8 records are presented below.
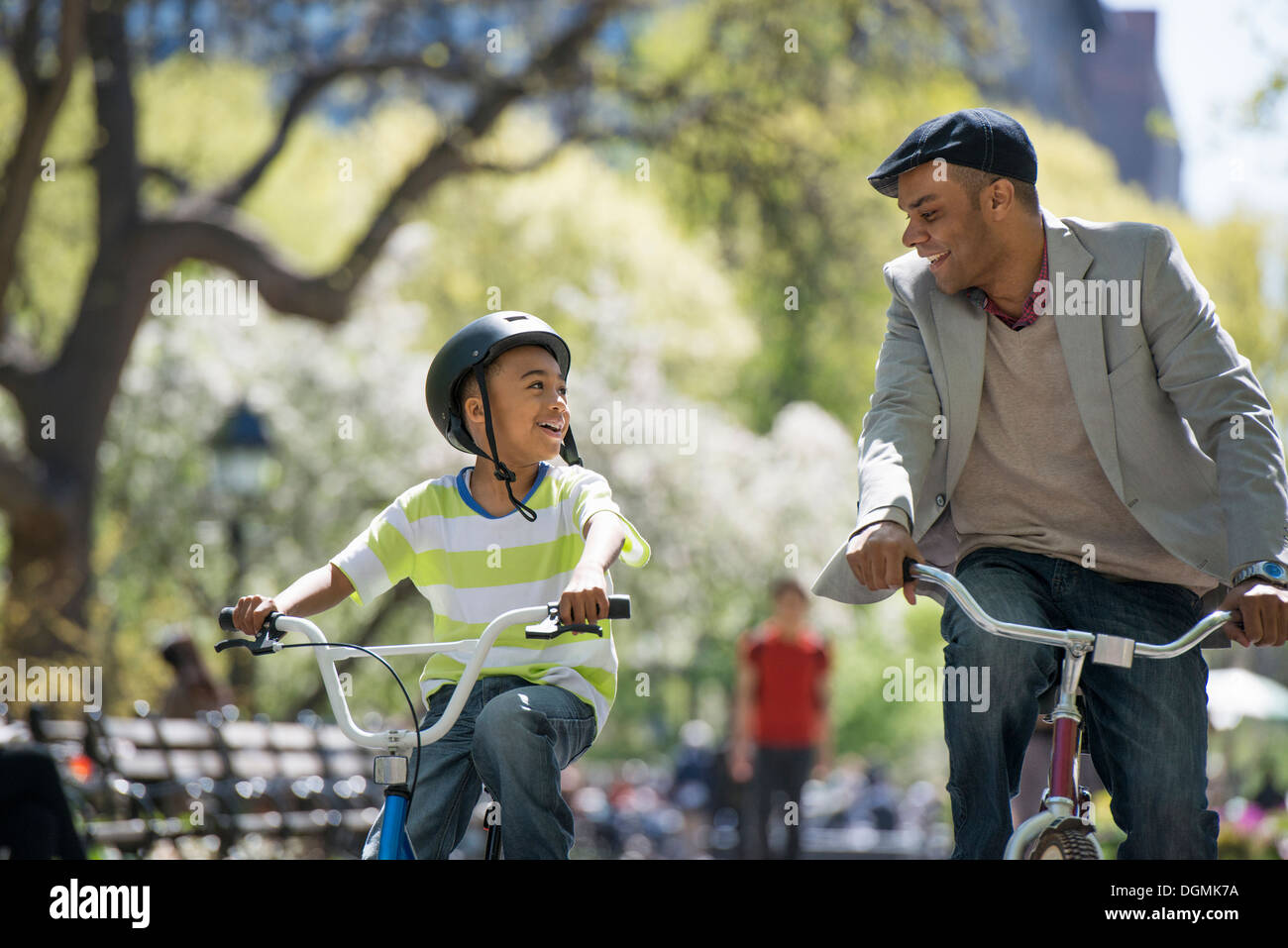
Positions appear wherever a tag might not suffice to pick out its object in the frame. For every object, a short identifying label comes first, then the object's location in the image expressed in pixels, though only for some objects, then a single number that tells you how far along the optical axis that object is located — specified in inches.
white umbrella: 659.4
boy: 138.6
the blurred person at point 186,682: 401.1
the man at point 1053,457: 135.2
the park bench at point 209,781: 288.8
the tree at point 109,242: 477.1
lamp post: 541.3
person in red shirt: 363.3
